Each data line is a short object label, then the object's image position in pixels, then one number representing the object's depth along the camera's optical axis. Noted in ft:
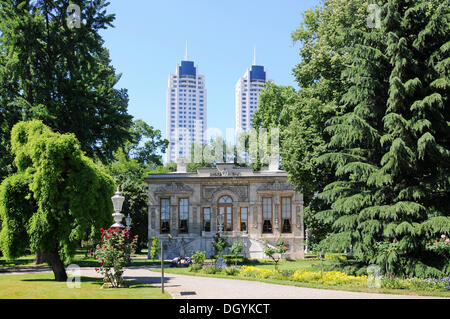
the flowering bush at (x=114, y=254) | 48.98
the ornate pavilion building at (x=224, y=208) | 111.65
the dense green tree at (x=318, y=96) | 78.07
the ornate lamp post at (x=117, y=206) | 49.80
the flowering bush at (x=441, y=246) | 53.01
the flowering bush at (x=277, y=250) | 83.48
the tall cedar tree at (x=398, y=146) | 56.29
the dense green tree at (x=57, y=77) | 83.92
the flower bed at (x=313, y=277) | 53.88
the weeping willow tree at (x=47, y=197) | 51.85
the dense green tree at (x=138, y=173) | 127.34
